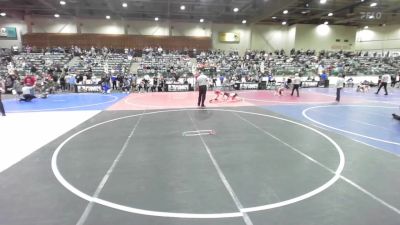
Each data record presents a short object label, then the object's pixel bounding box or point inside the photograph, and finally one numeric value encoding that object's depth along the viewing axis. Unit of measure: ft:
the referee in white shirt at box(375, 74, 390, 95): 58.28
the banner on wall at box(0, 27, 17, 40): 110.63
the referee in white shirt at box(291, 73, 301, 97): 56.59
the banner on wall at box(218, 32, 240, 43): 126.41
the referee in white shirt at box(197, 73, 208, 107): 42.52
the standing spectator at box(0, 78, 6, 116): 34.86
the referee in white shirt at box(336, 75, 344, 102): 48.51
